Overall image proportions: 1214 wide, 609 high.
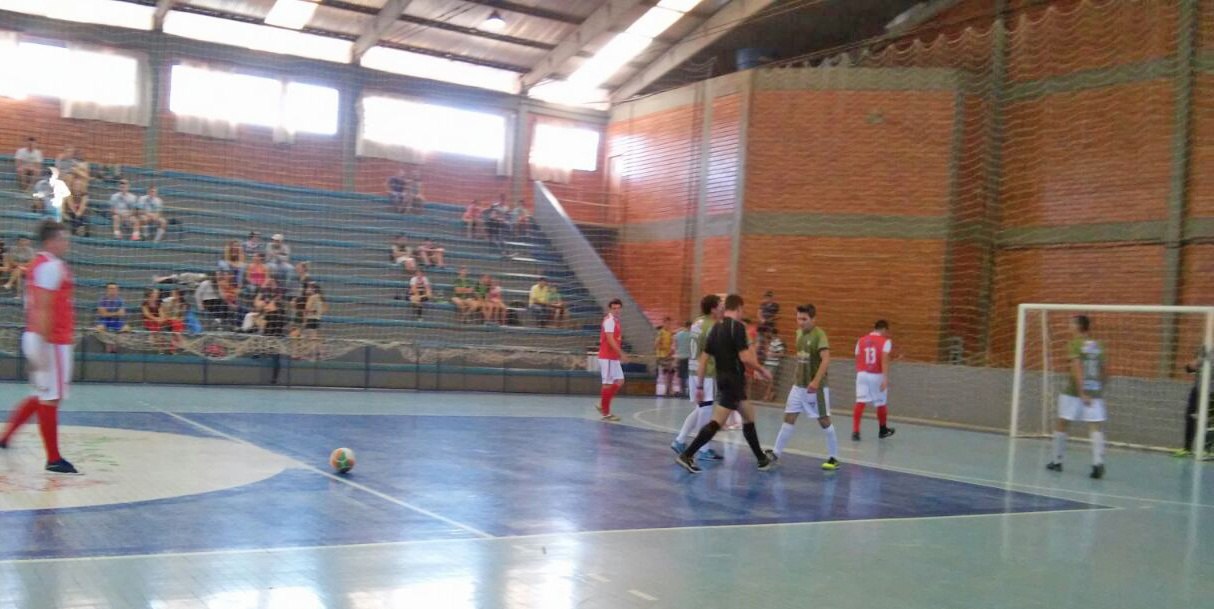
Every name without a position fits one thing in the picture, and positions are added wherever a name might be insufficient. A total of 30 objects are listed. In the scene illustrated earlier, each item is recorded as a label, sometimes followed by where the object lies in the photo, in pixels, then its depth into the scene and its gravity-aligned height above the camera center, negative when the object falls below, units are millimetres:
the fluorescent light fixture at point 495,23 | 27109 +7760
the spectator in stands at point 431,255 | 25750 +1134
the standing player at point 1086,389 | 12203 -695
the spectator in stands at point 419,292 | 23875 +129
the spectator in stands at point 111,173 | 24094 +2652
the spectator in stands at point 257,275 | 21234 +300
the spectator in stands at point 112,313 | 18969 -640
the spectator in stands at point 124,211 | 22047 +1584
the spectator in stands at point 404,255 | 25016 +1063
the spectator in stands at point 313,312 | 21141 -453
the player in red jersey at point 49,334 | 8000 -469
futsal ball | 8773 -1491
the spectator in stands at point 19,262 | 18828 +265
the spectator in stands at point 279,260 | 21812 +669
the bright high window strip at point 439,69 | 29422 +7023
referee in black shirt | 10383 -550
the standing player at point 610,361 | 16719 -920
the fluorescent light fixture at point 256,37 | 26812 +7041
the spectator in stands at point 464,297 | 24328 +53
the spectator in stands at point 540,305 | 25578 -36
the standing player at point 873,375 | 16125 -872
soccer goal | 17938 -653
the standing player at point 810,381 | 11867 -779
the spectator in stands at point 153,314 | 19453 -617
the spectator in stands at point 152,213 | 22391 +1599
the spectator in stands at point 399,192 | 28000 +2982
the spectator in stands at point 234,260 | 21359 +605
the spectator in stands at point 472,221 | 28109 +2268
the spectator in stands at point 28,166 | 22453 +2518
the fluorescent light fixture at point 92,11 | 25031 +6967
